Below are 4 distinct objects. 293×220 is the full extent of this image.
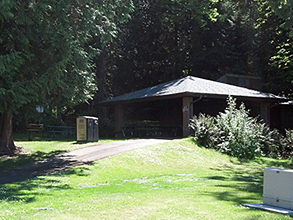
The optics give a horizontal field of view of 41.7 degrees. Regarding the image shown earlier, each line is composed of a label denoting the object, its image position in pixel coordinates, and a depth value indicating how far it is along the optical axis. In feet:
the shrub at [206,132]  65.62
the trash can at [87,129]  67.36
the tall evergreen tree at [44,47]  46.05
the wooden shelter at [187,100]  70.64
